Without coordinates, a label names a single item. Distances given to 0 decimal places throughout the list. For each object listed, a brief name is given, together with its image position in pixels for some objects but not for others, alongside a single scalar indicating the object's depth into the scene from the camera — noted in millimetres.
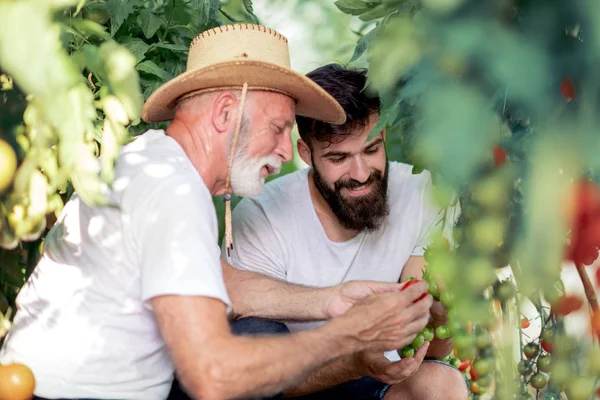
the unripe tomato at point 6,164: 1511
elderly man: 1653
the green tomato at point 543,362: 1656
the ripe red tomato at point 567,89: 1029
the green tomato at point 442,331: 1932
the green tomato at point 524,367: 1715
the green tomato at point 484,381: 1839
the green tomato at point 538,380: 1694
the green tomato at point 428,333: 1941
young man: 2140
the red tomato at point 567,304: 1437
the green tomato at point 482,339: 1715
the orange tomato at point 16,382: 1648
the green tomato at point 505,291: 1548
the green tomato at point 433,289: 1875
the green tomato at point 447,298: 1742
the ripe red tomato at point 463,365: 2345
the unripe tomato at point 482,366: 1754
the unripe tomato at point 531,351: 1725
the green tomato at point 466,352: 1685
